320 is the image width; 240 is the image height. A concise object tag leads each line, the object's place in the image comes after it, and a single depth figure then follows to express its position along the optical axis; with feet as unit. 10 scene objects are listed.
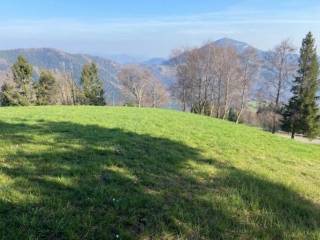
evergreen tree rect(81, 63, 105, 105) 145.87
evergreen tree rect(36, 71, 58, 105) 133.25
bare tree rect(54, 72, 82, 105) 143.27
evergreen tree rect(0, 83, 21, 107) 120.63
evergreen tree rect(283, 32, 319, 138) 108.16
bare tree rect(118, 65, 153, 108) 151.06
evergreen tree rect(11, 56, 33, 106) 121.35
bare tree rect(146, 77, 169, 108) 154.26
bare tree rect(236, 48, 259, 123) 115.14
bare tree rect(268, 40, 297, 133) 106.30
